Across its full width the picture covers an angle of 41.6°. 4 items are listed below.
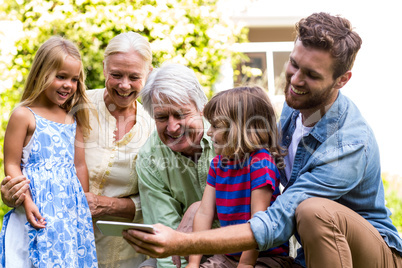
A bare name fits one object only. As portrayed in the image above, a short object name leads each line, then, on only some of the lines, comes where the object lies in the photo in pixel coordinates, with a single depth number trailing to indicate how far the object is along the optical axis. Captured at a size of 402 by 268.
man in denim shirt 2.28
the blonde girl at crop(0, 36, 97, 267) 2.89
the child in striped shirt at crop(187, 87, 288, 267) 2.62
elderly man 3.03
